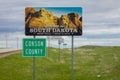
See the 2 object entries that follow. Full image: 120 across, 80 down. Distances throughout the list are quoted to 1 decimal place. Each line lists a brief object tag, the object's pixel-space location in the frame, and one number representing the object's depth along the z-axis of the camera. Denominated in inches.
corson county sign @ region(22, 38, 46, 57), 959.6
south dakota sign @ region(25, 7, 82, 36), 1090.1
